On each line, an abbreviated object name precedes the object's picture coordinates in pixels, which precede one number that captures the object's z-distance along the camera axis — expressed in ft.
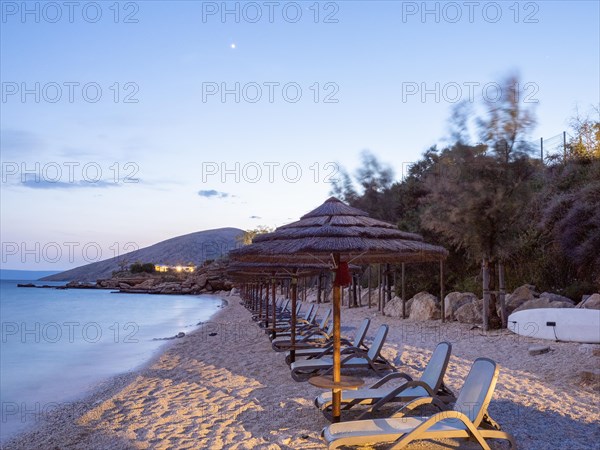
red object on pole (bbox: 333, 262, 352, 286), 17.66
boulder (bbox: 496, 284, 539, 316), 44.62
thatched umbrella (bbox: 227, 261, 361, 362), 31.40
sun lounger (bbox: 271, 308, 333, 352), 33.14
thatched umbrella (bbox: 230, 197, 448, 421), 17.63
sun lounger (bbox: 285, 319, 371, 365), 29.43
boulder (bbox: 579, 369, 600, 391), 23.58
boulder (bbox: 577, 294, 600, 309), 39.06
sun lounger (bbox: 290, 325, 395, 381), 25.45
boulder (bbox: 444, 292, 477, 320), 48.83
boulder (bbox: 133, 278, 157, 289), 268.82
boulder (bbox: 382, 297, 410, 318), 57.54
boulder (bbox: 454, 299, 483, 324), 45.65
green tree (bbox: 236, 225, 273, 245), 187.20
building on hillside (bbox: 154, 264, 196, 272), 320.70
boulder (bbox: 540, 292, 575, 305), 42.57
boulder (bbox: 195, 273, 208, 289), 221.25
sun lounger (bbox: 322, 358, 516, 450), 13.92
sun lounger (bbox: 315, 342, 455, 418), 17.83
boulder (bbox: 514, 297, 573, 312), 40.06
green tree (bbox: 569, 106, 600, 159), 70.18
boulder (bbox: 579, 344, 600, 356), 29.22
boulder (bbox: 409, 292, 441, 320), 51.75
